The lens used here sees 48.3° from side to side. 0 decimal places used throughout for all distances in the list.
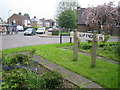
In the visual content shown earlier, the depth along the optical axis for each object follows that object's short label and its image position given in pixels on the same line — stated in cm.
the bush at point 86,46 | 836
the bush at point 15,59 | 402
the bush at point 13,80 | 270
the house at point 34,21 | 6416
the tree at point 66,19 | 2796
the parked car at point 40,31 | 2889
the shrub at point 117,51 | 601
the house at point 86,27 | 2392
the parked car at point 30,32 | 2332
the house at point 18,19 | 5080
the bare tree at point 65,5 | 3831
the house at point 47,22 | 7862
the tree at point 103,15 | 2005
